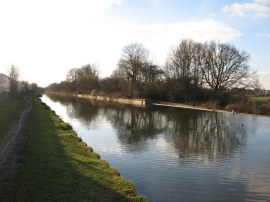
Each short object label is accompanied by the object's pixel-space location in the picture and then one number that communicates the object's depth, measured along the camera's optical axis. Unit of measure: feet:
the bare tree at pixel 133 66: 171.51
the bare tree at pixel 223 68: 138.54
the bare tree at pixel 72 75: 301.33
